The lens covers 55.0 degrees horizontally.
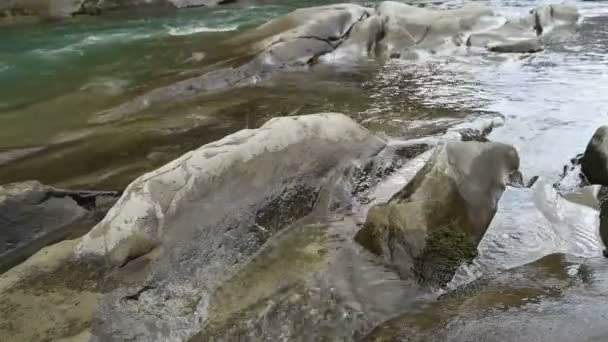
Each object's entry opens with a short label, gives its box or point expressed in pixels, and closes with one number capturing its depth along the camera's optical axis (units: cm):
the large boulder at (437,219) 437
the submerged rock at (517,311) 355
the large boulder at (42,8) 2398
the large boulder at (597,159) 589
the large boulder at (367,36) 1232
